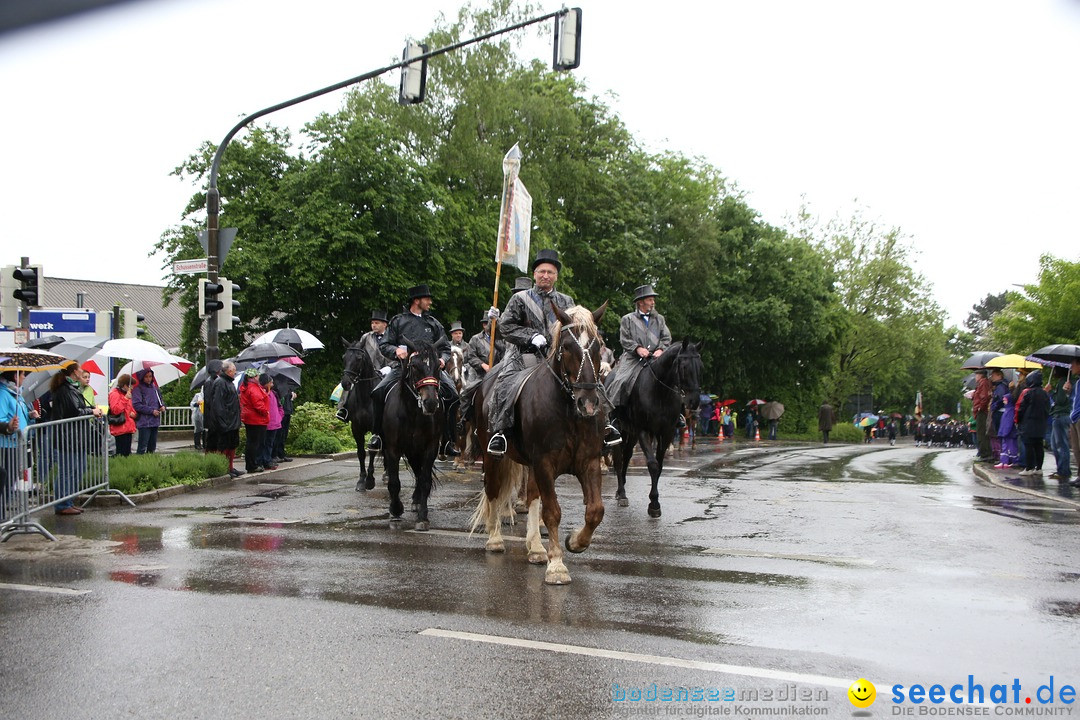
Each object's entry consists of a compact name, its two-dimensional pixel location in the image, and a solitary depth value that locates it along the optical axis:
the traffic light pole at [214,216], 16.59
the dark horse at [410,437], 11.19
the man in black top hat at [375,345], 14.34
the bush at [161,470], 13.60
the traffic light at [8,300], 18.55
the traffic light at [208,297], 16.91
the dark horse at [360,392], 14.16
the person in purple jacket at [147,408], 18.06
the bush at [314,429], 21.84
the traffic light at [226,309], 17.28
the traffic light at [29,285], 18.28
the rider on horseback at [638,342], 13.19
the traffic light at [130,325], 17.89
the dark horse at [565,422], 7.90
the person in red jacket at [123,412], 15.62
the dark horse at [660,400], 12.53
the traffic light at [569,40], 15.04
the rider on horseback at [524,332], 8.73
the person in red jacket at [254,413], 17.06
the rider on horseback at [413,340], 11.31
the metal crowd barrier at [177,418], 32.81
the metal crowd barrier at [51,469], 10.30
